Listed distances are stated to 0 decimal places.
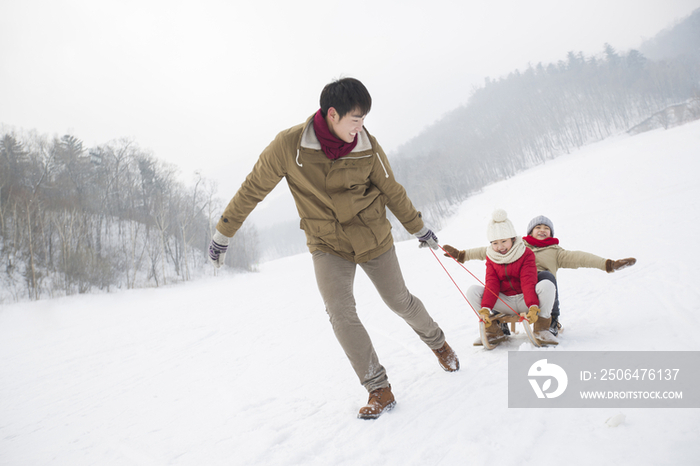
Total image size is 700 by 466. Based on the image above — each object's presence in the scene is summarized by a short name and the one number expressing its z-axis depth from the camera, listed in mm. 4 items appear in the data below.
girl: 2949
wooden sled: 2896
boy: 3109
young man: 2242
